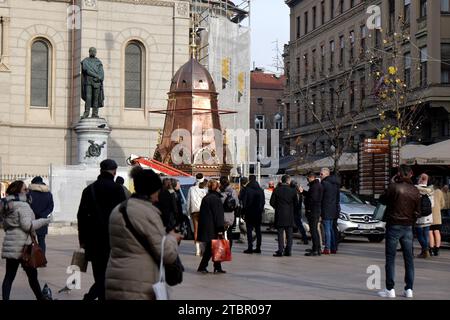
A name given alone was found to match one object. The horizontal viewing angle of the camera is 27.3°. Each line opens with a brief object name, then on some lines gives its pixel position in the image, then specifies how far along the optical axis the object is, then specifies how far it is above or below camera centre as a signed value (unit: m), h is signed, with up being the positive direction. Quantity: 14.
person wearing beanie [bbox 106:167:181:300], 6.83 -0.56
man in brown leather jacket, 12.29 -0.62
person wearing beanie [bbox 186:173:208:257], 19.99 -0.48
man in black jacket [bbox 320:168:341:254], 19.98 -0.60
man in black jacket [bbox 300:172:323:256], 19.55 -0.65
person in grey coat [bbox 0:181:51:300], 11.06 -0.66
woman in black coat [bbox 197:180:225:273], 15.59 -0.78
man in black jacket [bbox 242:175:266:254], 20.39 -0.74
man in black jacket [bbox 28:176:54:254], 15.23 -0.39
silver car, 24.41 -1.18
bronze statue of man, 30.16 +3.09
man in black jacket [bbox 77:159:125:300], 10.27 -0.47
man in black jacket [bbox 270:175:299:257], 19.28 -0.69
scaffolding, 45.50 +5.87
